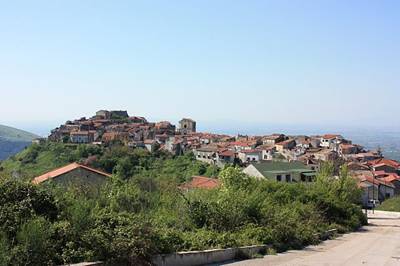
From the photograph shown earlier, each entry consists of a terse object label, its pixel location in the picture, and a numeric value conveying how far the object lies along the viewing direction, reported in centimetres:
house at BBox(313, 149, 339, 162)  10300
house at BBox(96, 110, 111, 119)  17162
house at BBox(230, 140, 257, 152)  12169
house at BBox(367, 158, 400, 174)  10125
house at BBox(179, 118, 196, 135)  17910
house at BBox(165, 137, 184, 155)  11544
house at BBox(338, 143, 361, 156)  12792
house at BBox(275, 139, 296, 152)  12272
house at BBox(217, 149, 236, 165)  10288
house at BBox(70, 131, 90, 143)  12614
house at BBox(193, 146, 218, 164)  10388
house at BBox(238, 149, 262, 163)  10888
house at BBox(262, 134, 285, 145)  13412
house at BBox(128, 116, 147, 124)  17150
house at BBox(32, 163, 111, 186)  3711
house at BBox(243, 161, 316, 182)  6812
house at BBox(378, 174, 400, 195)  8204
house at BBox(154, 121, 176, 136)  14588
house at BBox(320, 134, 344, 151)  13789
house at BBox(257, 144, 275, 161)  11446
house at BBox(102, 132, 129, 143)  12338
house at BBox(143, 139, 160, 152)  11328
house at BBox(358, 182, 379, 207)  7336
